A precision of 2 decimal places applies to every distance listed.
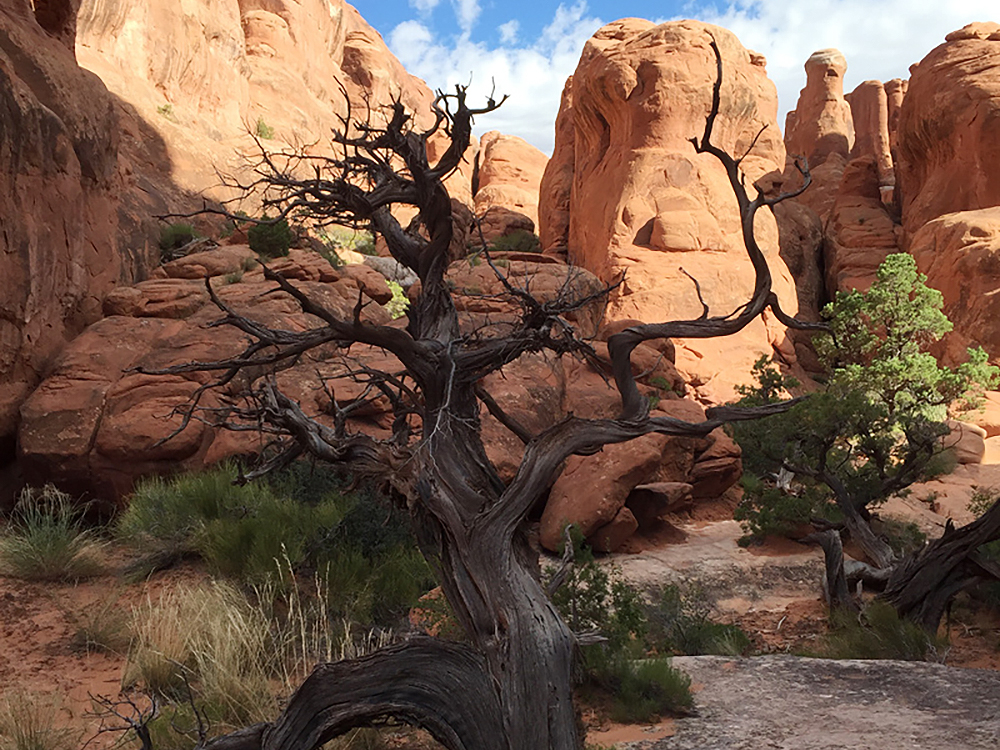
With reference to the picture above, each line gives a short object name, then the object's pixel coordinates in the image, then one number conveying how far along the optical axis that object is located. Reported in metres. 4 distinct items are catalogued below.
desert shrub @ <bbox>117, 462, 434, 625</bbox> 7.63
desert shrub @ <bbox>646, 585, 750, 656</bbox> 8.01
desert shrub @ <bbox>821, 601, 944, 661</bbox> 7.15
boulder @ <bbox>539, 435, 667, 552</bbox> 11.34
